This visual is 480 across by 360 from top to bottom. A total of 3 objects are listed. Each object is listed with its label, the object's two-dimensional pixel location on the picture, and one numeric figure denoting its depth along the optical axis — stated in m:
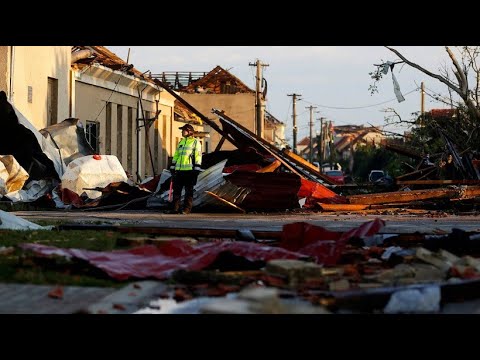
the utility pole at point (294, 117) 98.44
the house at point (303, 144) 193.40
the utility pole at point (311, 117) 120.04
